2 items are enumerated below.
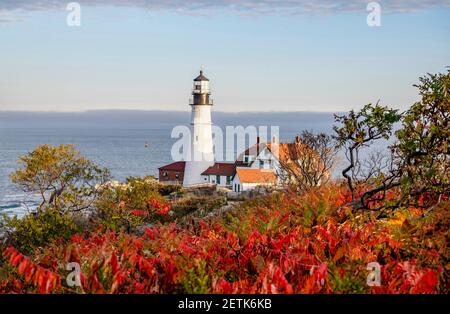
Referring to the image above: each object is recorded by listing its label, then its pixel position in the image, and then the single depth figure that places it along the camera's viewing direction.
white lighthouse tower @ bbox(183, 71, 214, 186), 50.03
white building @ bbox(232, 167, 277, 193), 50.12
